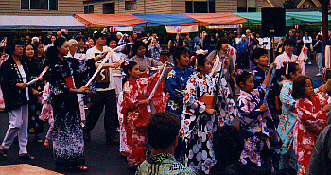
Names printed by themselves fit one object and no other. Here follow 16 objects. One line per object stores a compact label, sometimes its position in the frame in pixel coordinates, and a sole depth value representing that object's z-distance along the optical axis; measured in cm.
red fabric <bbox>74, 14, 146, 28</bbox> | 2039
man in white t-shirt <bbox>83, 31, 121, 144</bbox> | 803
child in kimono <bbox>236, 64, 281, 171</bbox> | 555
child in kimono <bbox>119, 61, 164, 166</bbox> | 637
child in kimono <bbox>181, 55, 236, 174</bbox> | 556
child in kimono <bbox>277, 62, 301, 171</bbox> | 550
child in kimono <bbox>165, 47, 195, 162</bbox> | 598
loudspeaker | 956
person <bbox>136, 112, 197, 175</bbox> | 269
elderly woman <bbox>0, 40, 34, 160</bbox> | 697
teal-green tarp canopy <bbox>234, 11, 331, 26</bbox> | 2466
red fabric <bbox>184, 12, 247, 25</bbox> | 2289
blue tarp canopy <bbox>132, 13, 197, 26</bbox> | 2116
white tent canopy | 1870
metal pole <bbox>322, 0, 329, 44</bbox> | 940
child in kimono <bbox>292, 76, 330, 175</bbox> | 509
